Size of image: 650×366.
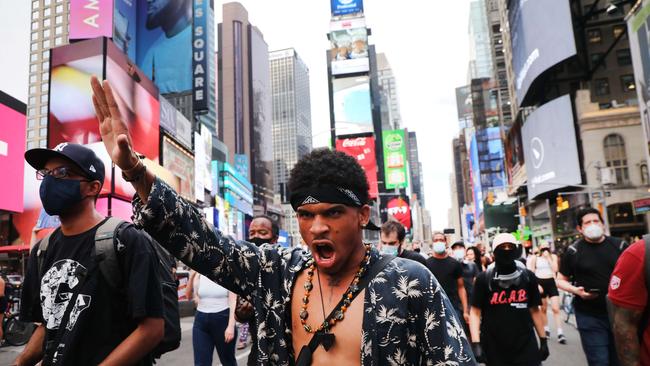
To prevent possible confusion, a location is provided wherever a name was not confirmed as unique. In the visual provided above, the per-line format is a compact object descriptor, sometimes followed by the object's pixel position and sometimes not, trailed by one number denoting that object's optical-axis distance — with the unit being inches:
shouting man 68.5
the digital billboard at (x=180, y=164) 1640.0
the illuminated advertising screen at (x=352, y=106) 3071.4
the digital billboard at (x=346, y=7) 3422.7
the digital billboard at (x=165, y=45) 1898.4
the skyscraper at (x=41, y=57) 3863.2
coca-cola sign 2814.0
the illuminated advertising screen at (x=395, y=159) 3263.8
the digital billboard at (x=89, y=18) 1456.7
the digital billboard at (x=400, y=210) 2605.8
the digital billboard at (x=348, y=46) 3218.5
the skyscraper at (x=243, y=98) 5935.0
